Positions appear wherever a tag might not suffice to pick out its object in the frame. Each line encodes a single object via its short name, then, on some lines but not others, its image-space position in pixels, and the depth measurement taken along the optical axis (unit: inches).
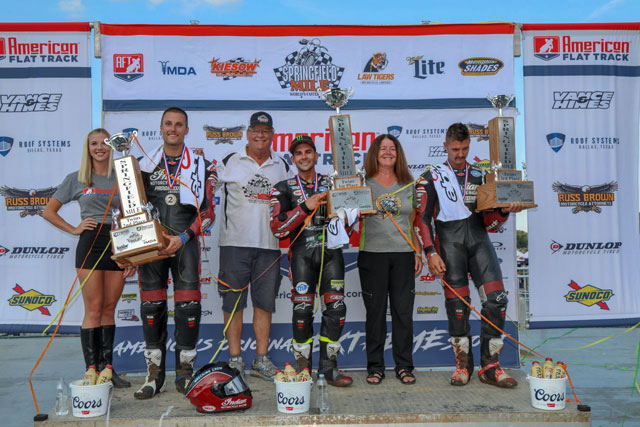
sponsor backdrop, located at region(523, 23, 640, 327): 189.5
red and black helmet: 124.2
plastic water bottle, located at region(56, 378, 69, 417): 127.3
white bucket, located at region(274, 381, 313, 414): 124.5
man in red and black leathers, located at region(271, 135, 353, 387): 147.2
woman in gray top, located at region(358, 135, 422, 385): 149.9
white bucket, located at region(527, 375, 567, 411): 126.3
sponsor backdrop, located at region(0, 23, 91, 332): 186.7
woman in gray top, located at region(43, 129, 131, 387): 145.6
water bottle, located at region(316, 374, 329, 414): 125.0
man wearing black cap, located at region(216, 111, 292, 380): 162.2
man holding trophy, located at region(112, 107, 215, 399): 141.5
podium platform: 123.0
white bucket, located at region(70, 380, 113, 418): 125.2
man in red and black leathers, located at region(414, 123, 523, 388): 149.6
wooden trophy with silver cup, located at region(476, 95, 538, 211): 146.9
